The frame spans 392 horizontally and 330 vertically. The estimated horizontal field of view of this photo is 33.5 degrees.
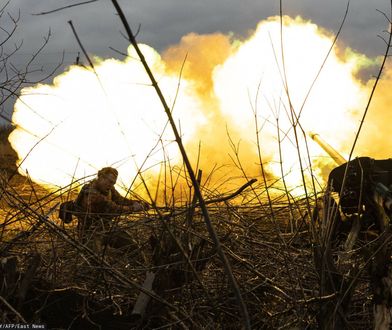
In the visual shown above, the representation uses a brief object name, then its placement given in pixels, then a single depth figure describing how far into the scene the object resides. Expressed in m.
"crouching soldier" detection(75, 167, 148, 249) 5.46
